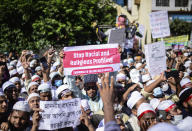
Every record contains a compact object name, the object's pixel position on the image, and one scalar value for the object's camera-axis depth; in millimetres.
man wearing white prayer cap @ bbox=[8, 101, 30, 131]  2633
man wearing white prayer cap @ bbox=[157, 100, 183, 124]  2992
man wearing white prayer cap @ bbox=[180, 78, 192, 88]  4206
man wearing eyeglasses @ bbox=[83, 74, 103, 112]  3861
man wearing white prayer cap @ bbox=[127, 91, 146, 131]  3045
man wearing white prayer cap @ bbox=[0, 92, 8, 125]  2932
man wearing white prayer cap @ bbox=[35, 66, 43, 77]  6043
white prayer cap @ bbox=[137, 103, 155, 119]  2618
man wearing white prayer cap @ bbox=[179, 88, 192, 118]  3230
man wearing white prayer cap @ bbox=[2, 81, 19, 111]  3805
